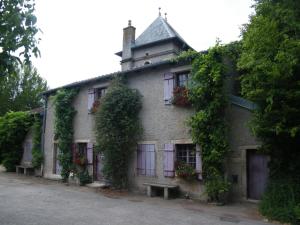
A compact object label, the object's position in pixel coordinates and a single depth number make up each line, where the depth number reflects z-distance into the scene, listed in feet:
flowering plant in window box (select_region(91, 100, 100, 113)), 52.78
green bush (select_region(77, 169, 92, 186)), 53.05
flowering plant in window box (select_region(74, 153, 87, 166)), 53.98
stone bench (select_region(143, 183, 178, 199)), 41.81
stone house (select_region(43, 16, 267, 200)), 38.96
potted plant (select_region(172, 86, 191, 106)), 42.34
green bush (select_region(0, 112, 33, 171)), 71.46
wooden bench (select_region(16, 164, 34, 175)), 66.69
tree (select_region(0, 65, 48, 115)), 138.41
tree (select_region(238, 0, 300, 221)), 29.22
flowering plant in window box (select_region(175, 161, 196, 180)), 40.86
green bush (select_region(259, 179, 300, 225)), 30.07
